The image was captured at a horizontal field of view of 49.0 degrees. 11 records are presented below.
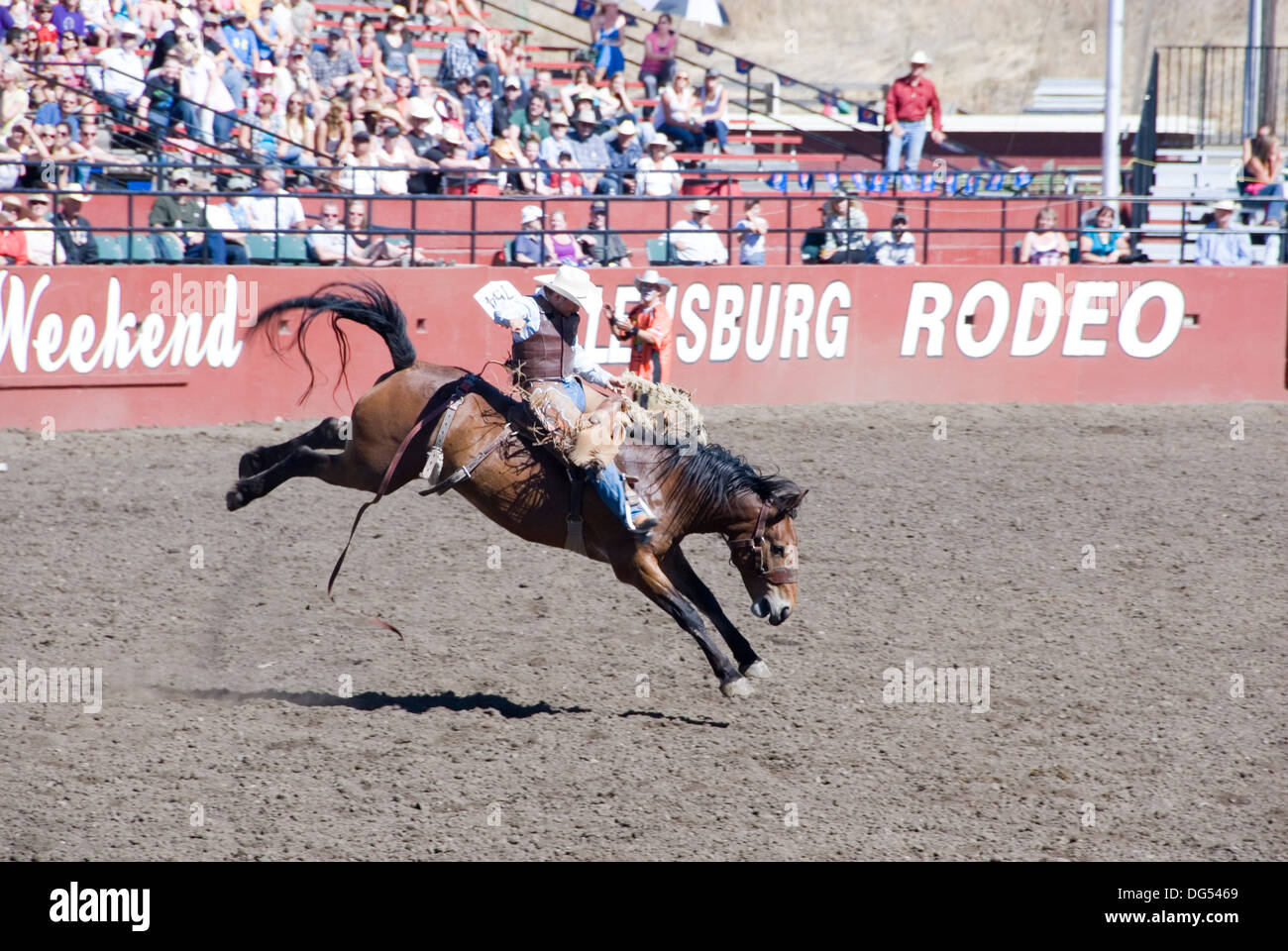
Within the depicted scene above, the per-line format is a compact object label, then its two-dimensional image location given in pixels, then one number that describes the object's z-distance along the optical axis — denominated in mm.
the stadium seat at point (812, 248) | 15984
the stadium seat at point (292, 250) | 14266
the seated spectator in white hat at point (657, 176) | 17062
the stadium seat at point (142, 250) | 13633
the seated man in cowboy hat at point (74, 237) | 13492
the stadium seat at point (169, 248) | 13664
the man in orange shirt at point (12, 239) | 13234
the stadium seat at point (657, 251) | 15766
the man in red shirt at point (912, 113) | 19172
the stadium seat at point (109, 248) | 13586
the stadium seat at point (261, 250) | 14258
